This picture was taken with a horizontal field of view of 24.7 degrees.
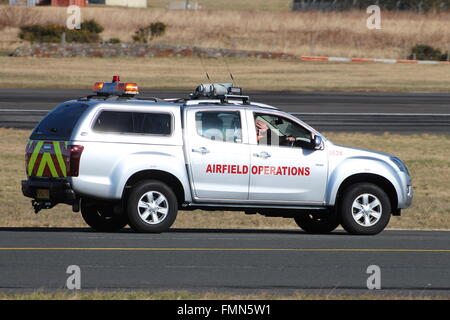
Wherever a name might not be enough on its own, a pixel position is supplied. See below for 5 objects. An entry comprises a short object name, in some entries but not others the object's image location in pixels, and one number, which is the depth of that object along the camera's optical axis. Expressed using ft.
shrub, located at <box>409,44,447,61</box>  207.72
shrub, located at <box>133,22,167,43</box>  229.66
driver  48.29
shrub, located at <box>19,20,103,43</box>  217.15
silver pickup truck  46.14
